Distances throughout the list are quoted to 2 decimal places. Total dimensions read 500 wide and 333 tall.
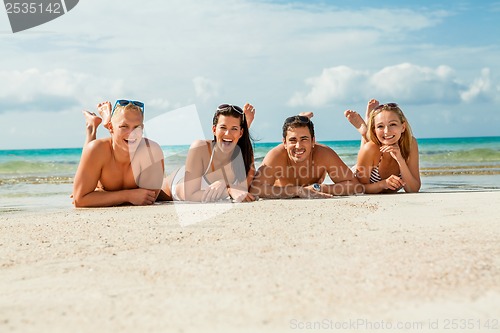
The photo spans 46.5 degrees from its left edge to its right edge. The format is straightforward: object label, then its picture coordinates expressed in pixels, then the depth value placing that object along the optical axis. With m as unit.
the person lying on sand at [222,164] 6.79
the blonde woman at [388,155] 7.34
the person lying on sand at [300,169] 7.14
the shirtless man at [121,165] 6.61
